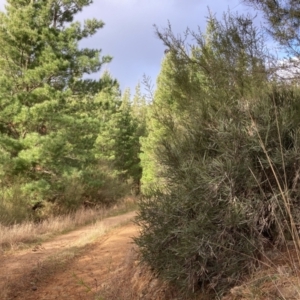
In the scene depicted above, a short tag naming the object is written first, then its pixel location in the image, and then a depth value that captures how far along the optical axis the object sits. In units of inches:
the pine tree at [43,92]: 588.1
